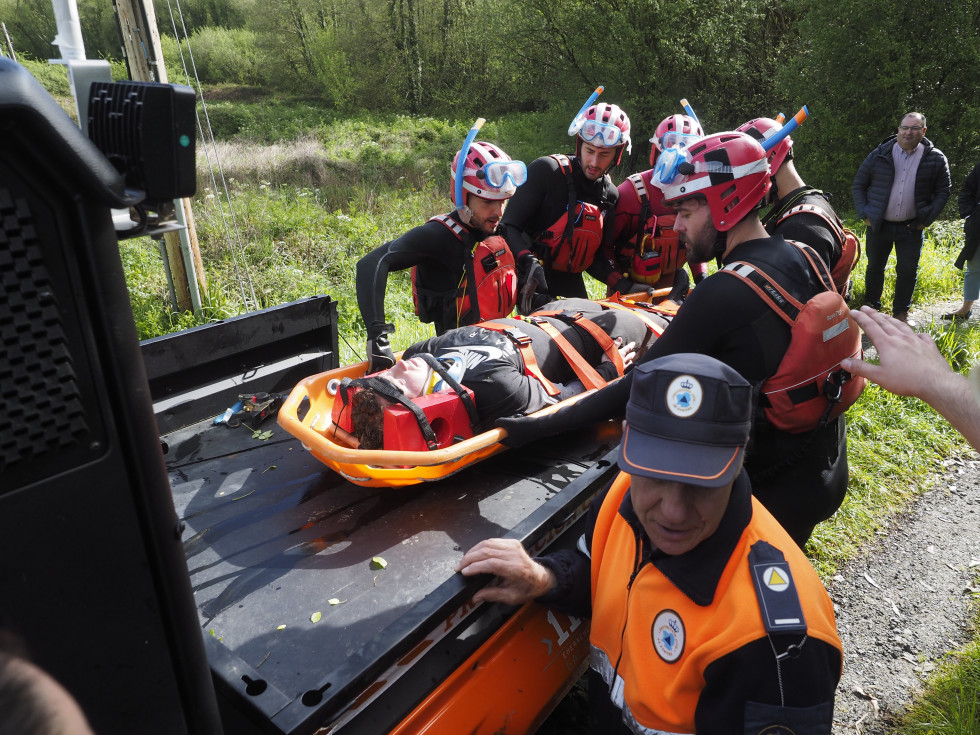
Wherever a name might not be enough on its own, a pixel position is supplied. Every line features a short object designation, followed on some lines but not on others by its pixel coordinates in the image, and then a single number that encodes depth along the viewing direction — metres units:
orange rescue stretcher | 2.63
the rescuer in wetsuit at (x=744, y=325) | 2.48
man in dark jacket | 7.25
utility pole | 5.23
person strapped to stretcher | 2.92
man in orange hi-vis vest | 1.50
